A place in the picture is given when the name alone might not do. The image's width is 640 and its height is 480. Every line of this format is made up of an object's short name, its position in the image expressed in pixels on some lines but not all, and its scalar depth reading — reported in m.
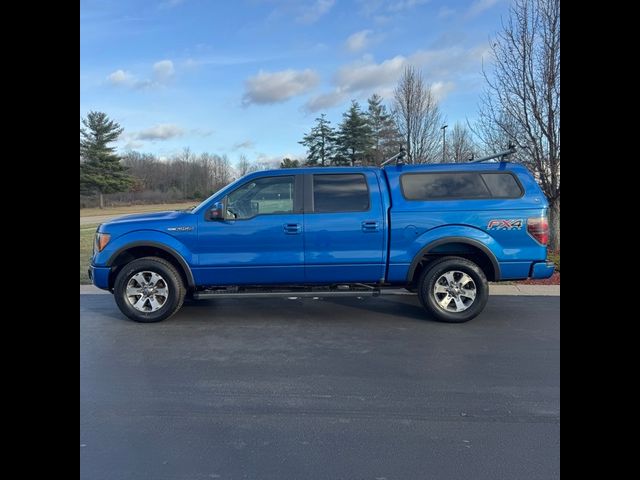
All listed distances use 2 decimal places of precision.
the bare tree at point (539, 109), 10.04
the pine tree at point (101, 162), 45.06
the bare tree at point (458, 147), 17.27
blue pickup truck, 5.82
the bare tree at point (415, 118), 15.44
